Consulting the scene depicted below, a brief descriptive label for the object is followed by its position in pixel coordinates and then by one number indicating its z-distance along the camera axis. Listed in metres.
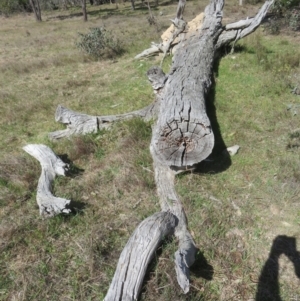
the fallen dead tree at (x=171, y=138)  2.73
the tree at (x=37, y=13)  23.06
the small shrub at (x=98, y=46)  9.92
